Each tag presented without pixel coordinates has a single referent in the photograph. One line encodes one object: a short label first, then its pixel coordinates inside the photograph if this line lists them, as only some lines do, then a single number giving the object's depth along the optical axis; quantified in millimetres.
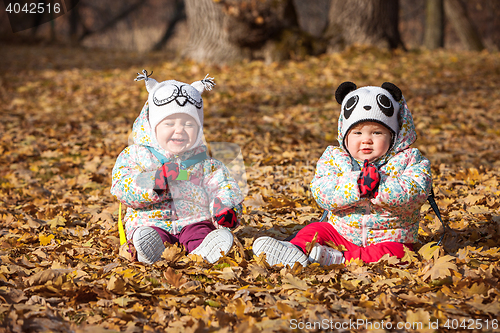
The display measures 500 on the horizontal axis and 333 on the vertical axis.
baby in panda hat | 5687
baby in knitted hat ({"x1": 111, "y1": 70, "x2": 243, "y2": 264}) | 6039
